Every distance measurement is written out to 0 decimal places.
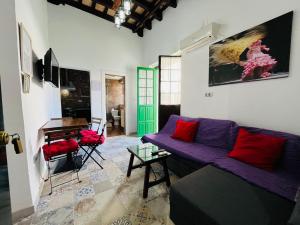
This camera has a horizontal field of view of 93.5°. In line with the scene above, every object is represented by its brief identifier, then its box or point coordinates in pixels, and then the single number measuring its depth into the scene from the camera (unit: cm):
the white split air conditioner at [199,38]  237
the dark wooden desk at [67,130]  204
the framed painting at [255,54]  167
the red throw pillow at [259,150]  150
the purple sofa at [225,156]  128
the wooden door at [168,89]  345
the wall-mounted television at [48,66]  205
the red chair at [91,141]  241
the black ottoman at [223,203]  90
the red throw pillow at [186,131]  243
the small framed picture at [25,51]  143
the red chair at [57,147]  182
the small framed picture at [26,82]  146
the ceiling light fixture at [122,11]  224
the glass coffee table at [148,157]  168
